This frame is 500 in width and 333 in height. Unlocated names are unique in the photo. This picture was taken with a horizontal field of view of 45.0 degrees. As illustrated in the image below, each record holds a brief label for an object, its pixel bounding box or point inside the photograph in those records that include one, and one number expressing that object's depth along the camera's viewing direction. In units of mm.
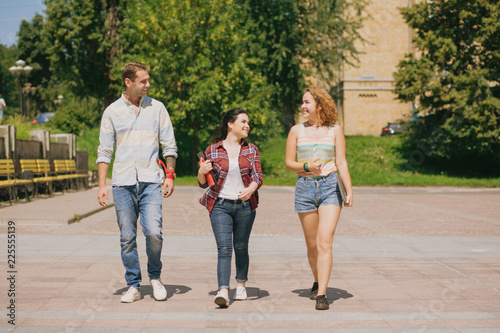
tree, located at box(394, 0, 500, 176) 28609
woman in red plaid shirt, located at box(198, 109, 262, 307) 5367
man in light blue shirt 5383
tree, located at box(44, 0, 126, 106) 33562
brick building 48031
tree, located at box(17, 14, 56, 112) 58281
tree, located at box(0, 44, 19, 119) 75875
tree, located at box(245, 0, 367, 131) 34656
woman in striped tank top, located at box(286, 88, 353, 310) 5273
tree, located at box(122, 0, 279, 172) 28312
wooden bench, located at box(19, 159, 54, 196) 16344
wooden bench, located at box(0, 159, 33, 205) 14095
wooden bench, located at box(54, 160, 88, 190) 19217
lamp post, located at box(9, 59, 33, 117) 23953
